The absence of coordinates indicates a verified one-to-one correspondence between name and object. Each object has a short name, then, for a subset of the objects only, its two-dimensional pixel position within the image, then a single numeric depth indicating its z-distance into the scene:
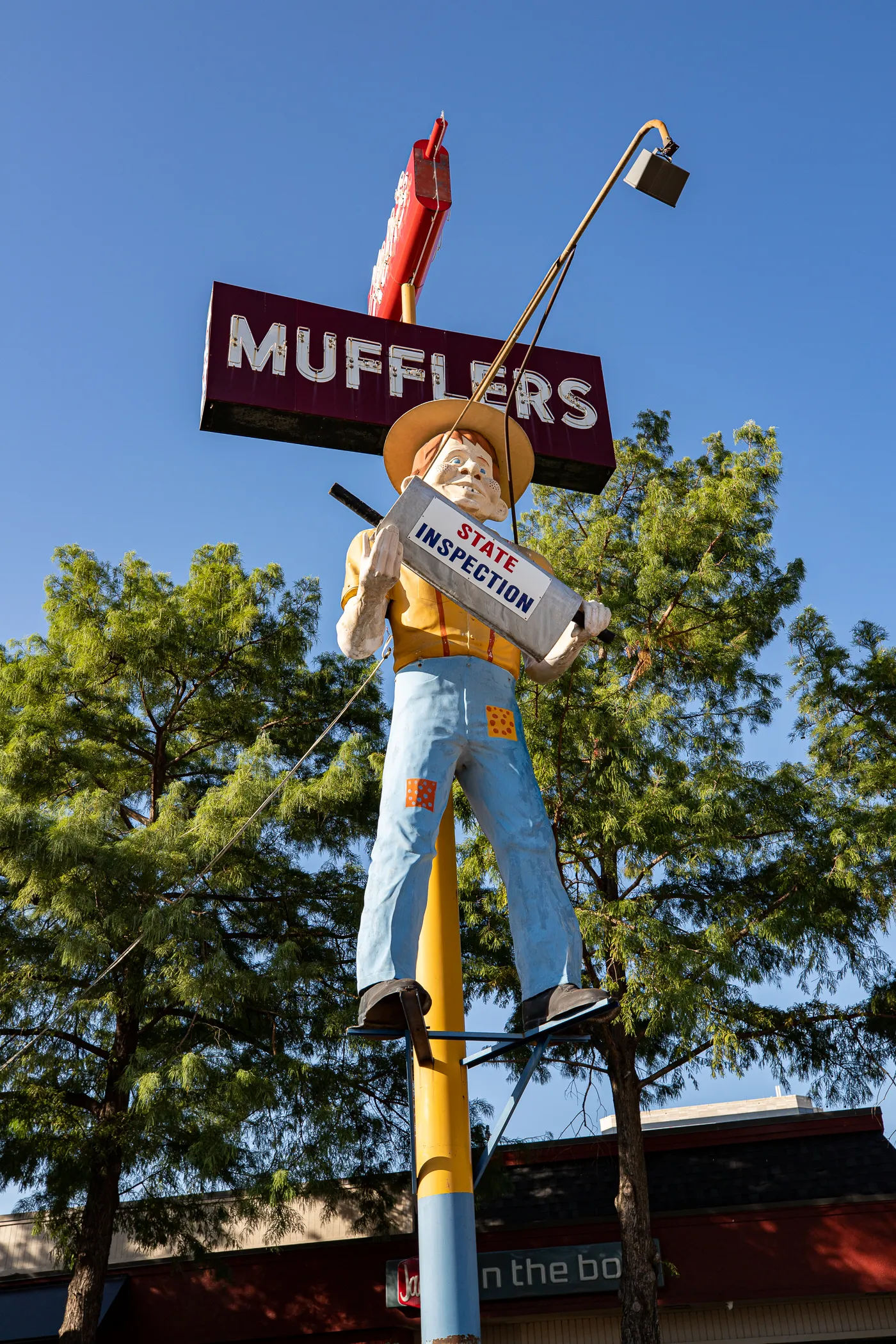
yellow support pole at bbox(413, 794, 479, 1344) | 3.65
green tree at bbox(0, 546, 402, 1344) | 8.76
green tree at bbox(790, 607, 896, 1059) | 9.34
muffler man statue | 3.94
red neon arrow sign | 7.32
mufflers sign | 6.30
